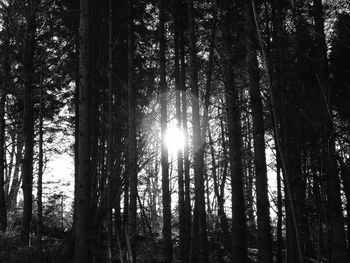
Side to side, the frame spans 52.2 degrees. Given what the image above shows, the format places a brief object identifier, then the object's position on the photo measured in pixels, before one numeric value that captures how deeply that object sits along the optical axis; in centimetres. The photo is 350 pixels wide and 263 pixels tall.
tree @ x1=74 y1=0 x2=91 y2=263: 645
